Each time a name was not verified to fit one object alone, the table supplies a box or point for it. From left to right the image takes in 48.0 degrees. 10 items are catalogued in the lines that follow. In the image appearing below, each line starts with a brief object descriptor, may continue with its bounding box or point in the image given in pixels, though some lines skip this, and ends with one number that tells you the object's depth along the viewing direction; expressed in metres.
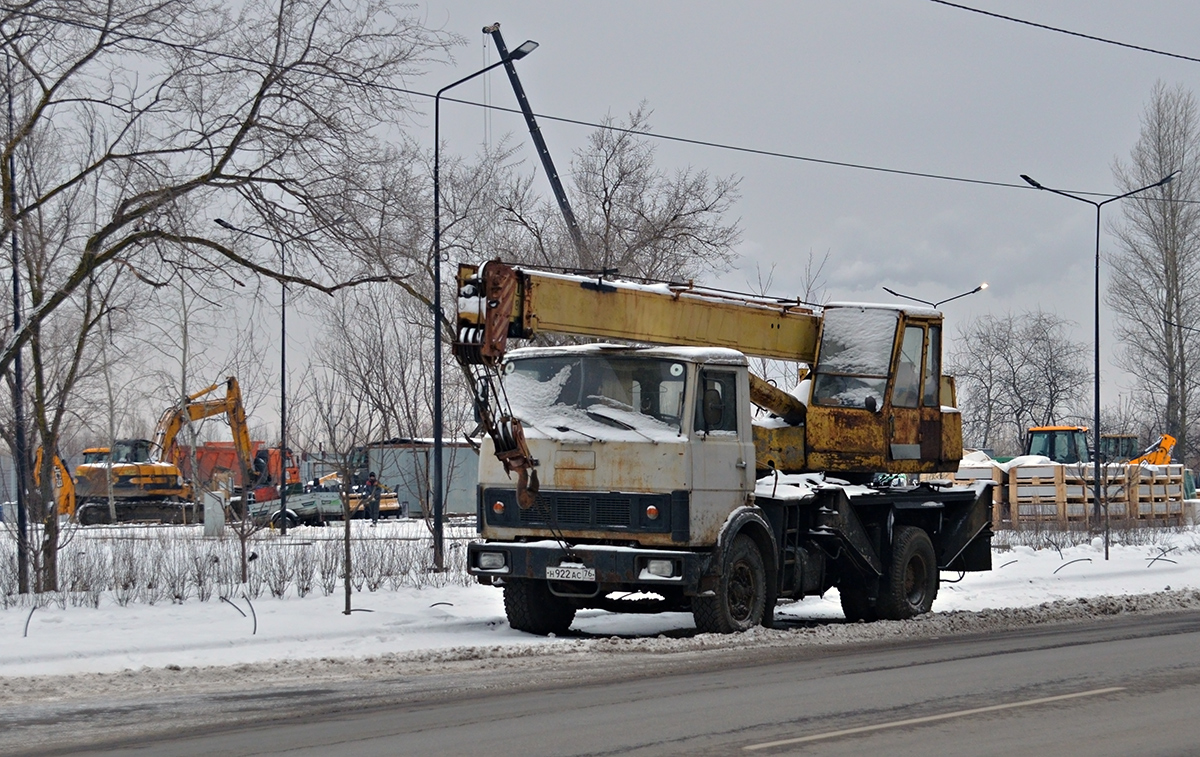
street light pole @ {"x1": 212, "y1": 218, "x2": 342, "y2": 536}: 16.08
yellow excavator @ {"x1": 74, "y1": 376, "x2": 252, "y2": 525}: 43.94
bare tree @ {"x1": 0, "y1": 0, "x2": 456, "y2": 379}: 15.36
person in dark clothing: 43.54
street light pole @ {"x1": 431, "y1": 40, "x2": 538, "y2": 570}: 19.66
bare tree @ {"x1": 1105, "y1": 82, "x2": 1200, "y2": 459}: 65.88
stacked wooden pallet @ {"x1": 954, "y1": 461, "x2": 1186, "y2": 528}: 39.34
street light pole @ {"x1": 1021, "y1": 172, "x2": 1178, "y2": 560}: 33.03
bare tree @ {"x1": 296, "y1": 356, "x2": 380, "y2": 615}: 21.23
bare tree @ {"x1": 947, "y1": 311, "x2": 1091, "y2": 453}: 76.25
